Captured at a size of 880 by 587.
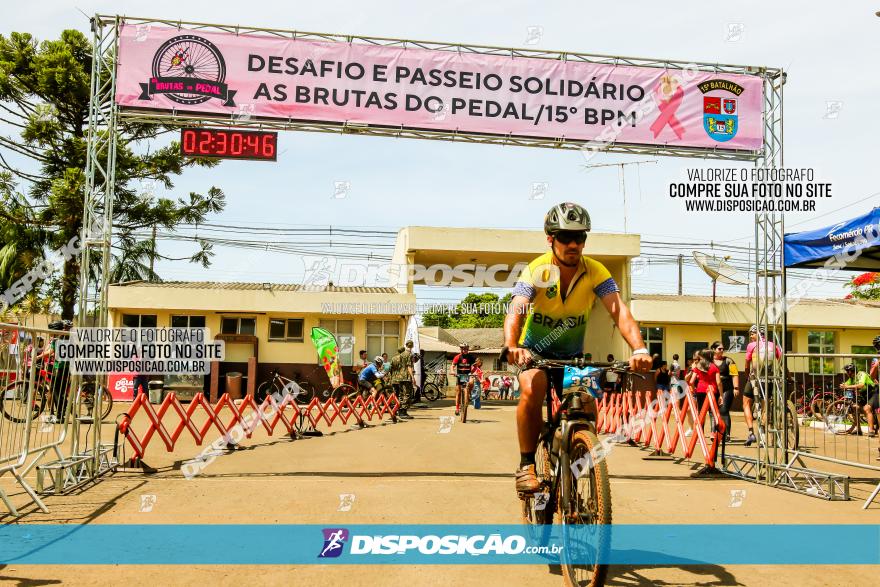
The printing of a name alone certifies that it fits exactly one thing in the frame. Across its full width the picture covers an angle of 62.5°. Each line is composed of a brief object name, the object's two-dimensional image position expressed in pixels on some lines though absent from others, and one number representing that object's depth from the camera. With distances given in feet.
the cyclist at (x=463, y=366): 61.31
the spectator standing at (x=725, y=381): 42.45
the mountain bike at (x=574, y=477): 13.25
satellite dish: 98.32
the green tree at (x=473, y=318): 274.48
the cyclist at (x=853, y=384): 52.85
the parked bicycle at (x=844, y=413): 53.88
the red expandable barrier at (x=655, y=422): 33.35
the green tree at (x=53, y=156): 87.20
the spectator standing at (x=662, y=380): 62.57
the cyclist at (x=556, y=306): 15.90
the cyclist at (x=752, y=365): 30.43
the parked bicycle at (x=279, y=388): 88.38
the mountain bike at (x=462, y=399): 60.85
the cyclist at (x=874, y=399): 36.17
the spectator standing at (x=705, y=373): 43.04
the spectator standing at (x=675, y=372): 63.46
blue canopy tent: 26.89
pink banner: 32.19
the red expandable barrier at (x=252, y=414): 33.35
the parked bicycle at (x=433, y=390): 97.40
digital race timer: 32.40
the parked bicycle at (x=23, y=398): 23.56
